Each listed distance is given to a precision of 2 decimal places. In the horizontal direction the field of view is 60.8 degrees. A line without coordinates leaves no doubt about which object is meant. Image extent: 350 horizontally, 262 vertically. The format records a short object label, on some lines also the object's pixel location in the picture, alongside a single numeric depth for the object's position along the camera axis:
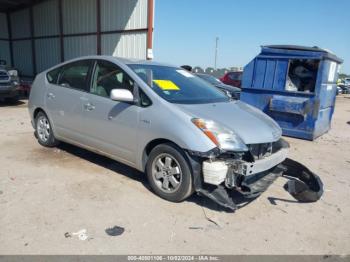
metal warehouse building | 11.73
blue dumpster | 7.02
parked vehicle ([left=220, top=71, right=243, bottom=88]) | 14.60
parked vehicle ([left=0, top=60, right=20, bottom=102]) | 10.07
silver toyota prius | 3.14
